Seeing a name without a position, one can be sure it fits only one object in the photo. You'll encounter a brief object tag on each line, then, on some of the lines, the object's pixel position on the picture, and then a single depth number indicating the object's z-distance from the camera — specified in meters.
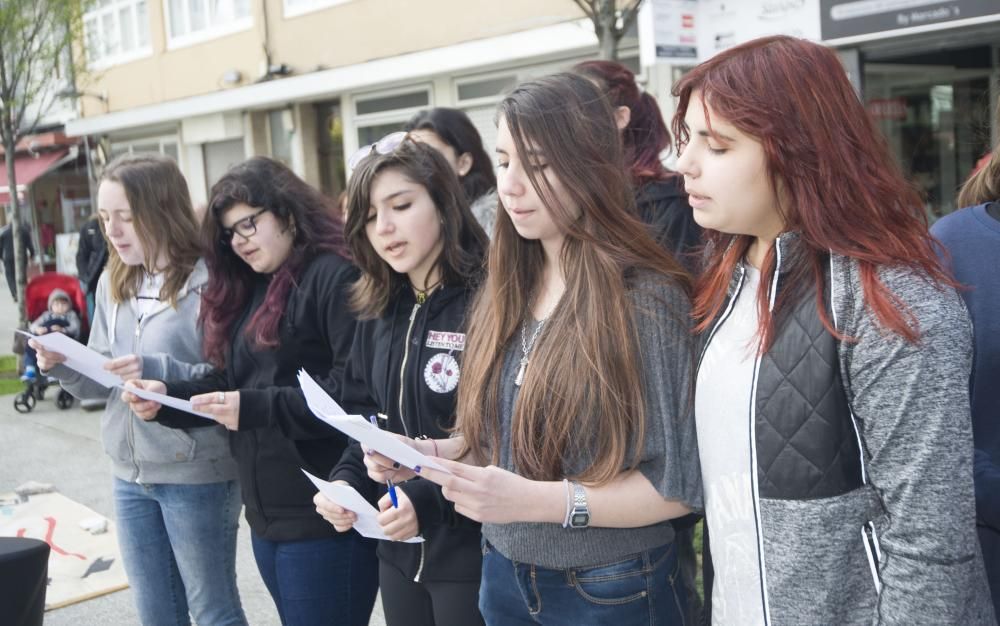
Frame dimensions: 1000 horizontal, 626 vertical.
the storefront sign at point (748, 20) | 6.72
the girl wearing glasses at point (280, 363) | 2.71
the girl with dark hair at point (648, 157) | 2.78
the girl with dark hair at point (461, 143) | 3.96
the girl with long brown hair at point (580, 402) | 1.77
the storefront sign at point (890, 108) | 7.64
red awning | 19.91
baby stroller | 8.63
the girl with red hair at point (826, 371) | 1.34
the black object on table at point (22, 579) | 2.24
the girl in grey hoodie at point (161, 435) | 3.06
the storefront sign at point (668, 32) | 6.44
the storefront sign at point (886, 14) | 6.00
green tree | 11.03
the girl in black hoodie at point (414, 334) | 2.25
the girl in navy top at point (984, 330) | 1.71
